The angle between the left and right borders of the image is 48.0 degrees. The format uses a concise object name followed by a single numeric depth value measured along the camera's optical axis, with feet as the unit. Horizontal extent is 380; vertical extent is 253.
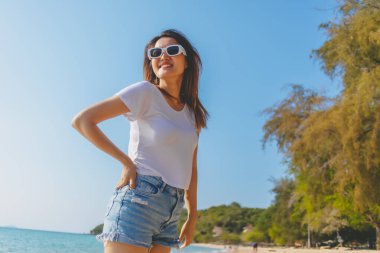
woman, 6.44
